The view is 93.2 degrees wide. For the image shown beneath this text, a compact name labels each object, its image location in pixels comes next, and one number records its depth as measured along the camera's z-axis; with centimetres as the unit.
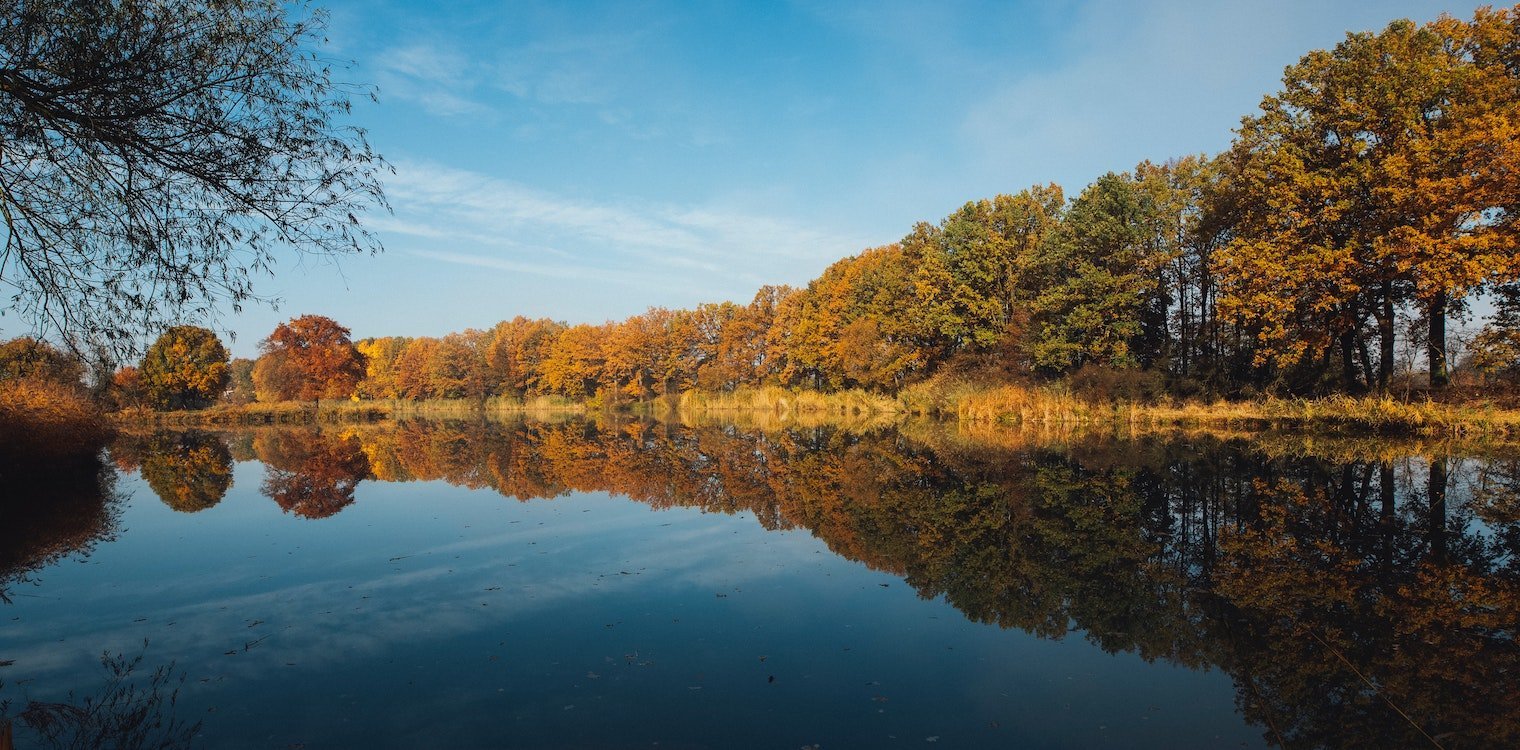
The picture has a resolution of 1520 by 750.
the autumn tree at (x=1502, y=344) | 1998
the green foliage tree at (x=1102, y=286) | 3195
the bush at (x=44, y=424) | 1659
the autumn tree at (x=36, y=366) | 802
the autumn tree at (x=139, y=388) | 4584
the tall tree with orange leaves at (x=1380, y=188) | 1997
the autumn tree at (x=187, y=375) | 5206
